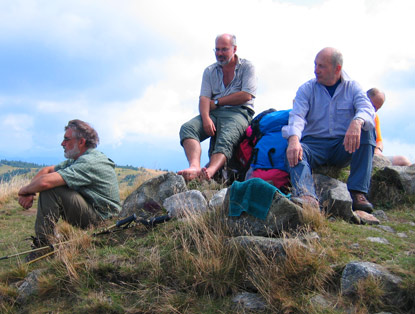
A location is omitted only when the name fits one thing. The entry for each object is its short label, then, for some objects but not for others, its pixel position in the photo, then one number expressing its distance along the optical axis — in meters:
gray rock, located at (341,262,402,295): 3.21
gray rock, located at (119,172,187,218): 5.57
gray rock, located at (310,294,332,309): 3.10
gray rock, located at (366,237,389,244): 4.13
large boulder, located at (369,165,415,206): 6.21
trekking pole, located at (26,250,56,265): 4.67
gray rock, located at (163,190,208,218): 4.87
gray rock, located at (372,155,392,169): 6.86
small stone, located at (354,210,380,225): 4.93
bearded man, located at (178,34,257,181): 6.48
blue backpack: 5.63
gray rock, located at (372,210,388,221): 5.40
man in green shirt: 5.13
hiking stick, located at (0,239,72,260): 4.71
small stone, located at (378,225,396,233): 4.80
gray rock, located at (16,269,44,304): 4.12
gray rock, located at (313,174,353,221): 4.84
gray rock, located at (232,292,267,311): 3.28
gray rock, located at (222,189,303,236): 4.12
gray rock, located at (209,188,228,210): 4.71
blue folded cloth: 4.19
